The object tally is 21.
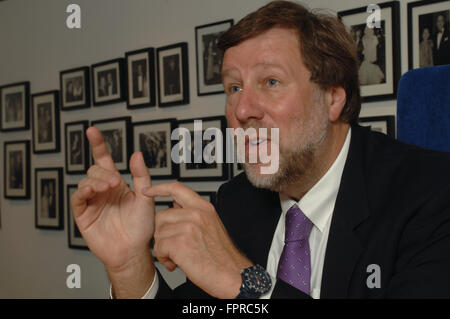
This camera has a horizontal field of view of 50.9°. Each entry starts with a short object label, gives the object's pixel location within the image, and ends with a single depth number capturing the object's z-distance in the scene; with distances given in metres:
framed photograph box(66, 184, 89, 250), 3.23
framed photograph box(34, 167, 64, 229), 3.38
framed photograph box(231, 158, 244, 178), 2.45
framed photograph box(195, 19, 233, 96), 2.52
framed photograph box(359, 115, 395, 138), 1.97
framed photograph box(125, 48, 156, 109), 2.84
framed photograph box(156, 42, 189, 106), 2.68
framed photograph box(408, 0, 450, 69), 1.82
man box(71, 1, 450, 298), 1.01
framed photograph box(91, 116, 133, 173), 2.96
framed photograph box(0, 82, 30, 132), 3.64
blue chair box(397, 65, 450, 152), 1.16
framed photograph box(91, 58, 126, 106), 3.00
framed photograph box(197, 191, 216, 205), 2.54
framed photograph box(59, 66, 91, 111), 3.21
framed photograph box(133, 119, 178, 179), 2.74
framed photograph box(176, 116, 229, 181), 2.52
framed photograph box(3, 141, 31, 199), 3.62
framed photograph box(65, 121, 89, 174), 3.22
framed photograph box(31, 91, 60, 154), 3.42
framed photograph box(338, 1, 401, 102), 1.95
